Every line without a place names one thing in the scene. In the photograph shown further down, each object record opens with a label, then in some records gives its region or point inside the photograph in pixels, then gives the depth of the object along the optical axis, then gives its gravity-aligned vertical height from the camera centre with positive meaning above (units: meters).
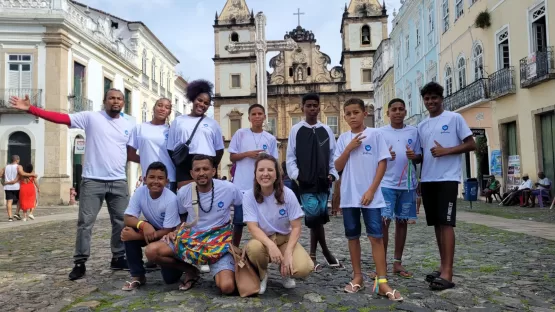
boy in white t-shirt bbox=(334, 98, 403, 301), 3.94 -0.10
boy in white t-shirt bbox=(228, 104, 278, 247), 5.11 +0.31
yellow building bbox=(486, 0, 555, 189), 14.36 +2.75
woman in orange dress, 12.04 -0.29
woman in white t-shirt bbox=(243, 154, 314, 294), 3.95 -0.30
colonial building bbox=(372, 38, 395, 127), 33.03 +6.64
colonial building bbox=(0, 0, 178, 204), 19.95 +3.99
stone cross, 19.22 +5.05
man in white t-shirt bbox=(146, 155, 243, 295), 4.05 -0.30
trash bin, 13.20 -0.40
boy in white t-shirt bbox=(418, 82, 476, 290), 4.13 +0.03
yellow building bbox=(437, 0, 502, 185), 17.81 +3.91
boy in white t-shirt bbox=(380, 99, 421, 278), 4.56 -0.04
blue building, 23.42 +6.43
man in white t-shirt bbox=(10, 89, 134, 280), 4.74 +0.08
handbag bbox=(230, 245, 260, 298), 3.86 -0.77
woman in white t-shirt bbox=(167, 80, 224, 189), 4.92 +0.46
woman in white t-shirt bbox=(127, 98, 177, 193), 5.01 +0.38
